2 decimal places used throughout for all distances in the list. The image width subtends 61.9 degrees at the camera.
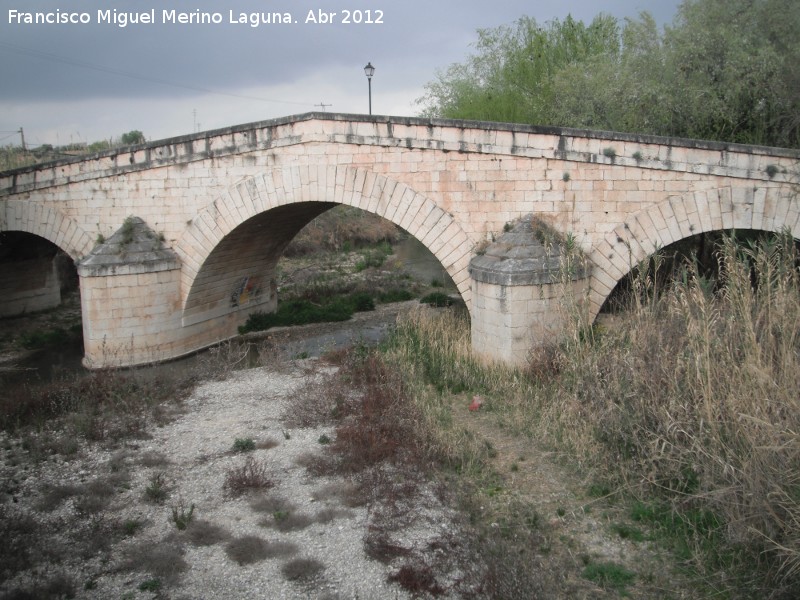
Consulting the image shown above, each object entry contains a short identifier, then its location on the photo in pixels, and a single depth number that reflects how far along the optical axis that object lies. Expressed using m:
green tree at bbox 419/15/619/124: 19.23
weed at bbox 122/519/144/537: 6.03
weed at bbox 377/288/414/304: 17.61
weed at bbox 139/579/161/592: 5.12
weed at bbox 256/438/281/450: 7.96
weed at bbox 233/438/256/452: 7.92
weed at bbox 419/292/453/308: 16.47
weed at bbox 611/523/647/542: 5.43
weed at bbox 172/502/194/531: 6.06
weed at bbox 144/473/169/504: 6.67
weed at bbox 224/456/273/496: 6.81
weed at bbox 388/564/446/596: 4.94
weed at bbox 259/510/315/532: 6.01
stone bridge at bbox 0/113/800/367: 9.28
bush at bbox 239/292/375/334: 15.13
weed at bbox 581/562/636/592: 4.89
